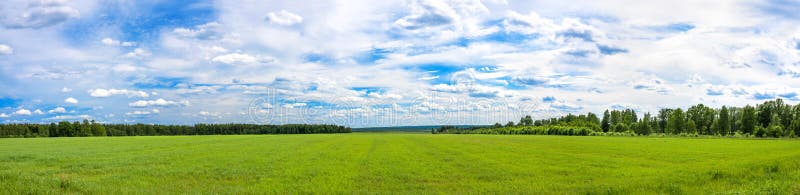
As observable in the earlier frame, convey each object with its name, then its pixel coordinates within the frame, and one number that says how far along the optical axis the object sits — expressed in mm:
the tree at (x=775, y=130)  128400
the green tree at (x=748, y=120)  150225
